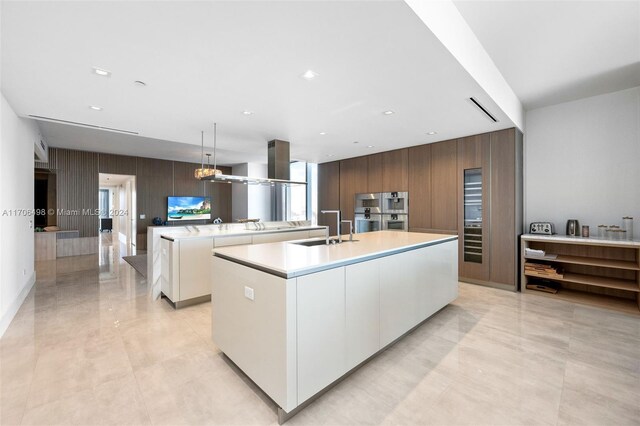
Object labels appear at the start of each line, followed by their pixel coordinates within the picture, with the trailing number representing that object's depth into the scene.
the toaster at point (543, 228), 4.01
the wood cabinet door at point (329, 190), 6.75
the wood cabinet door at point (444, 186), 4.64
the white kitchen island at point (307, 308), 1.62
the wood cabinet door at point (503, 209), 4.04
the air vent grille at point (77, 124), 3.46
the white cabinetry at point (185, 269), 3.38
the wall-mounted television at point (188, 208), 8.53
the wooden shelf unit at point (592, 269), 3.38
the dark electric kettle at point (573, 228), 3.86
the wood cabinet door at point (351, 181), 6.12
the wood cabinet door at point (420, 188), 4.99
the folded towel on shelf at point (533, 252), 3.87
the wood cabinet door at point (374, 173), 5.79
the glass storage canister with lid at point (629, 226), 3.50
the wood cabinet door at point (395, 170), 5.32
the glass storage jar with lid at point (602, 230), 3.66
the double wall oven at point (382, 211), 5.37
